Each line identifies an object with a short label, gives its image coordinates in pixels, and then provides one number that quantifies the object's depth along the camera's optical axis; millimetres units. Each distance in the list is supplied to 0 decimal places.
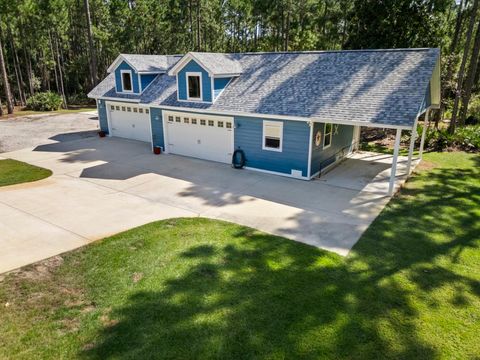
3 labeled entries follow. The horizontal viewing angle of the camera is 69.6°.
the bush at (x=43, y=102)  33625
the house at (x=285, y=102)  12539
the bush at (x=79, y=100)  40812
